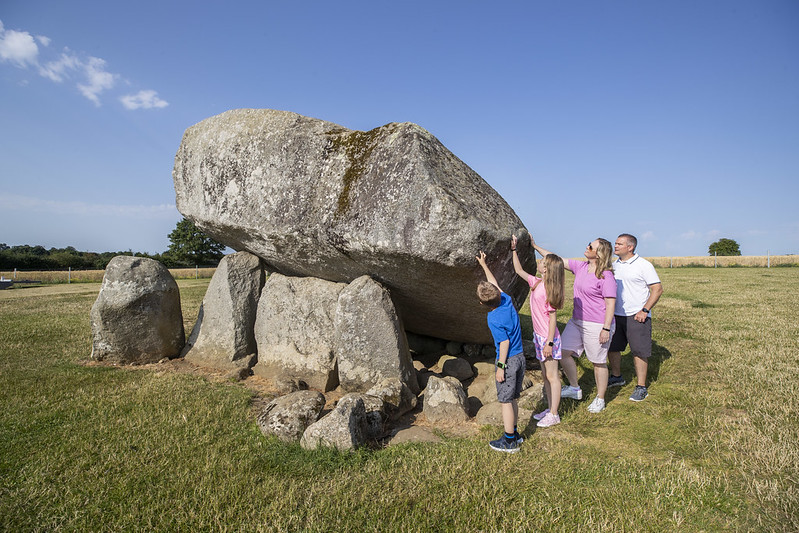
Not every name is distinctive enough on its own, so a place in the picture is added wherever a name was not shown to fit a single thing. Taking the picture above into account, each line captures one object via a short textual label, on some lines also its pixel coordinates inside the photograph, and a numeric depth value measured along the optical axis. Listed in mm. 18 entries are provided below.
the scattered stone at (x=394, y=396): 5723
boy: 4723
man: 6359
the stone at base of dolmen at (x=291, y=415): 4949
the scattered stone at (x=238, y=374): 7391
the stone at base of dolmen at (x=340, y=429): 4574
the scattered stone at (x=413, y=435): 5070
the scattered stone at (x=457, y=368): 7715
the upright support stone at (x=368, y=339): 6535
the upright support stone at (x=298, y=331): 7359
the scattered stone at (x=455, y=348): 8992
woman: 5844
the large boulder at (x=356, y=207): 5727
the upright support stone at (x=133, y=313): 7961
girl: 5387
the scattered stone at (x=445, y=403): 5652
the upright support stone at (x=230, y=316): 8039
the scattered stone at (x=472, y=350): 8812
